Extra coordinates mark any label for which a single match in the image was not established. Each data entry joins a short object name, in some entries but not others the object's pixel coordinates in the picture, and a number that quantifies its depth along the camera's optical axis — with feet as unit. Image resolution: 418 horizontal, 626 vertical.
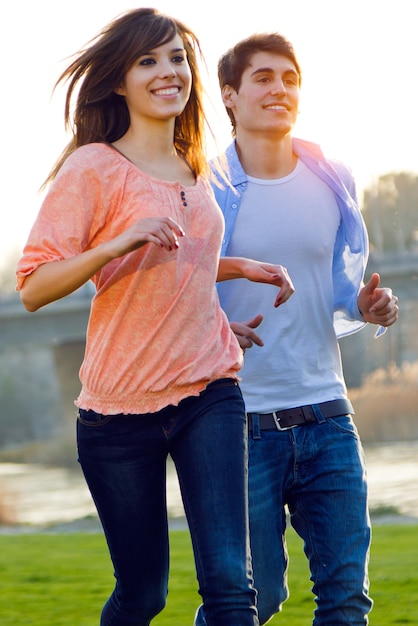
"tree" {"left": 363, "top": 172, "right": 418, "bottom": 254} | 218.61
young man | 22.76
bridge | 193.85
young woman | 18.85
